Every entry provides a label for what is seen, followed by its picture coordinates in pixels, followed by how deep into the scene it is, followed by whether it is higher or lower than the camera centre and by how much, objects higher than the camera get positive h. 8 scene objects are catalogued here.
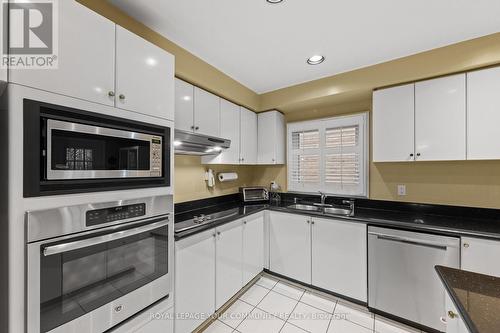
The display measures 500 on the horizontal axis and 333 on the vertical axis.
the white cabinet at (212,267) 1.57 -0.92
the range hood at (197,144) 1.74 +0.20
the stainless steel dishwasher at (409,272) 1.69 -0.93
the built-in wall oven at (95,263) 0.86 -0.49
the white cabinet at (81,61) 0.89 +0.50
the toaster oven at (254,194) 2.93 -0.40
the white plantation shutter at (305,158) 2.91 +0.11
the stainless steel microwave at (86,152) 0.85 +0.07
